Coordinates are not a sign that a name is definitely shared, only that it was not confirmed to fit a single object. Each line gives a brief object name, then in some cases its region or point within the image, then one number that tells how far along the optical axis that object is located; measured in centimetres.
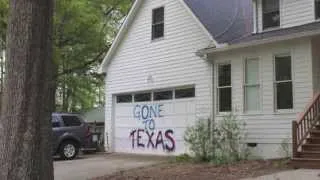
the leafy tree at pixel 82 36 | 2812
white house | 1781
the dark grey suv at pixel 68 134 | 2311
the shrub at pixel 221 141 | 1870
